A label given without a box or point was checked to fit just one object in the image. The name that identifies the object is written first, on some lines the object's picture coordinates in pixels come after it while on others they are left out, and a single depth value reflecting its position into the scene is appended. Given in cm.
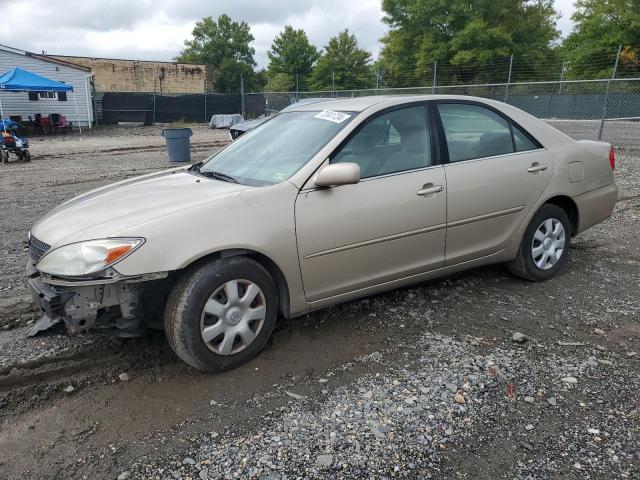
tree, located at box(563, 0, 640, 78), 3462
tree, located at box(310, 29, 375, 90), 4269
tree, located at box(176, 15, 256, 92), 6894
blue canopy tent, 2161
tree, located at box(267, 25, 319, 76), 5734
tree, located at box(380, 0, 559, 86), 3697
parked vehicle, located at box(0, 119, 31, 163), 1316
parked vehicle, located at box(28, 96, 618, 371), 276
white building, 2605
